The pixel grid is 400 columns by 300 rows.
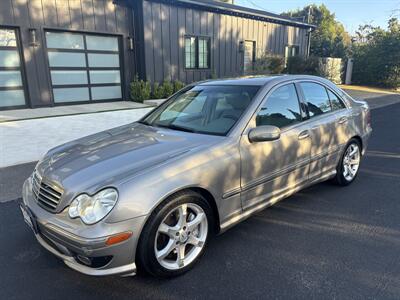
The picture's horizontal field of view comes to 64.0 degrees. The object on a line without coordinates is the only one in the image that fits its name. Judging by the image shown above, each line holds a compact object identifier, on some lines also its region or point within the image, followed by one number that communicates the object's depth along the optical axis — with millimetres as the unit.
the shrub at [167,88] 12805
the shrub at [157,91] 12602
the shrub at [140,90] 12234
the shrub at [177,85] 13236
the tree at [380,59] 21297
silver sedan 2252
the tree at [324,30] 26391
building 10062
